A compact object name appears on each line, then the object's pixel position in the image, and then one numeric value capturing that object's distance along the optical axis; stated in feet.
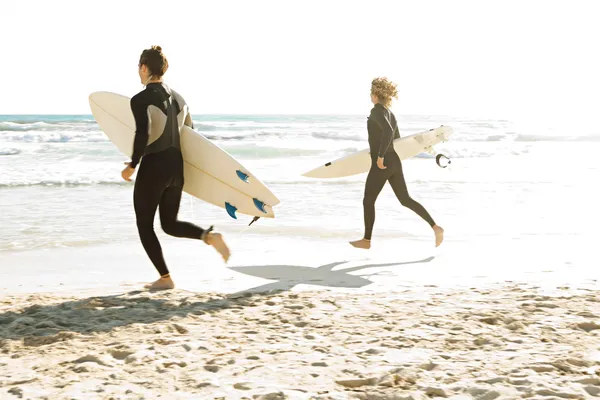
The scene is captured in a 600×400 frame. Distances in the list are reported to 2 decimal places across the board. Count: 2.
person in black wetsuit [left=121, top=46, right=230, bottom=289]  14.52
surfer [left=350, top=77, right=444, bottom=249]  20.08
